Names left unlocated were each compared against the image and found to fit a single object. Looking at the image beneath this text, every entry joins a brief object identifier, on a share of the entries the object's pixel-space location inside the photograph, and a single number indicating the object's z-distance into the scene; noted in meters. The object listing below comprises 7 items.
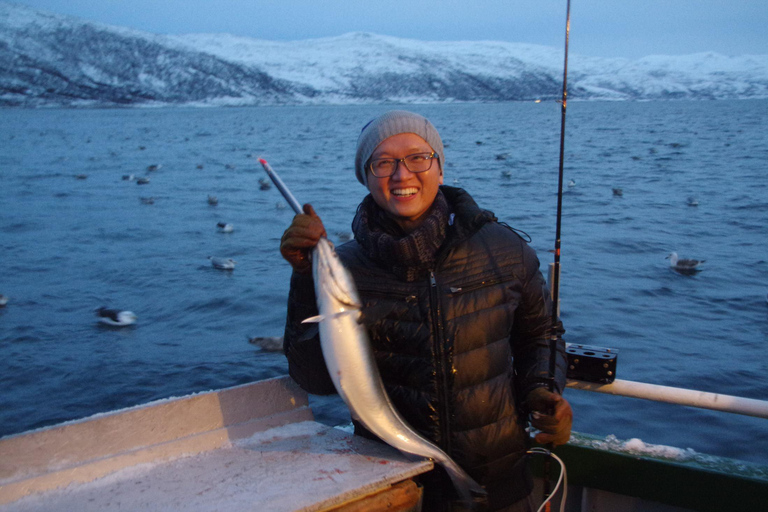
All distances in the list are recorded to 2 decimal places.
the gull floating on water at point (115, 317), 10.94
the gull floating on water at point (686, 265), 12.90
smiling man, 2.67
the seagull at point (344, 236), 15.25
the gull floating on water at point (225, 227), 18.33
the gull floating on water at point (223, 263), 14.34
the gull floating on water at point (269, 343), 9.88
